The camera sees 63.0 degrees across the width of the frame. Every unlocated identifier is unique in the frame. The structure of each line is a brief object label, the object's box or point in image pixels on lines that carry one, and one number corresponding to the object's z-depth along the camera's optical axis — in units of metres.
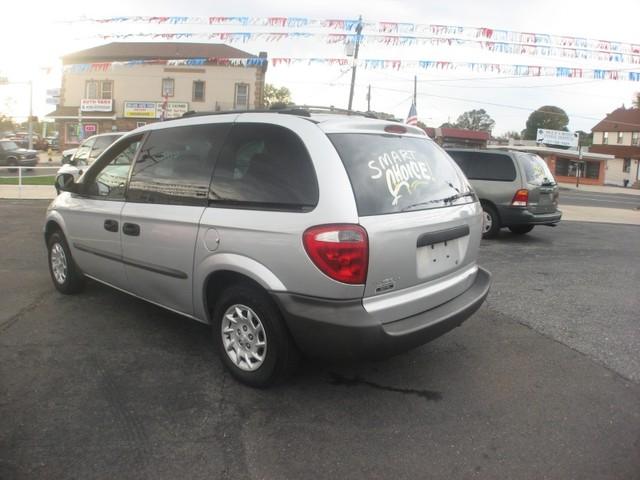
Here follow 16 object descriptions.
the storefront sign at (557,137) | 47.25
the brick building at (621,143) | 51.31
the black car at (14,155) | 24.72
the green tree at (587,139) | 87.11
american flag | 18.91
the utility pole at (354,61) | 11.84
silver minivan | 2.82
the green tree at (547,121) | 92.06
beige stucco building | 36.59
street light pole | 34.19
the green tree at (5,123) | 57.84
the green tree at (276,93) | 75.00
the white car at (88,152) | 12.70
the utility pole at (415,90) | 40.38
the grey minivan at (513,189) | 9.00
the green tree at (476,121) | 114.75
